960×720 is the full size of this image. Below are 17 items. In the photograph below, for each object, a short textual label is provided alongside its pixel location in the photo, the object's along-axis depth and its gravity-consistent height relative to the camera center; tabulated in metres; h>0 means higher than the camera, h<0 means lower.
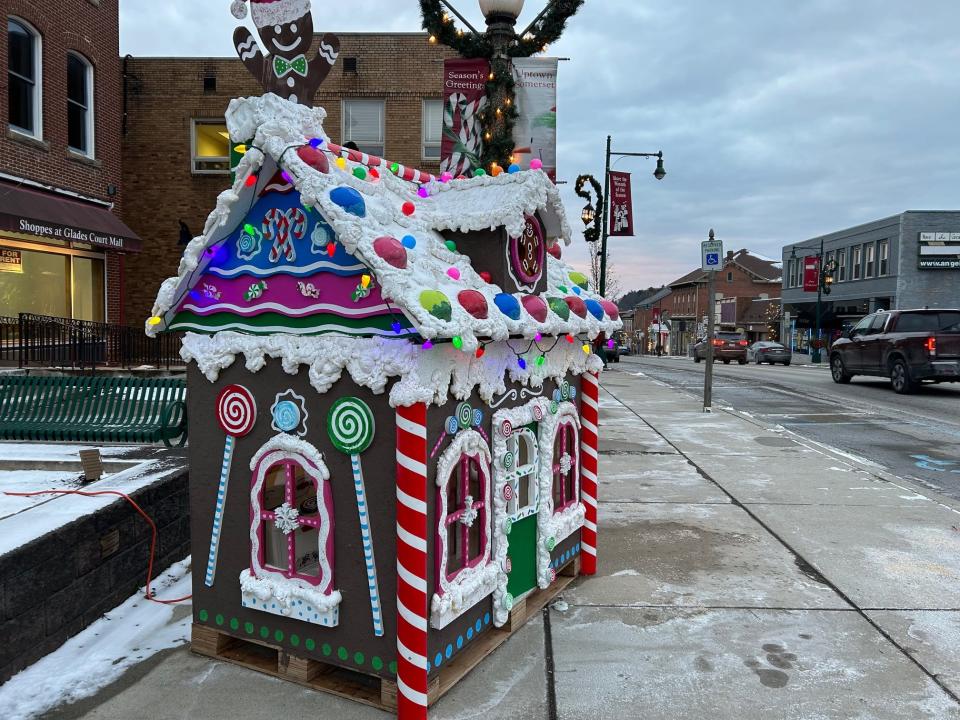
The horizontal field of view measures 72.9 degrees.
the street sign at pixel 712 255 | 12.65 +1.49
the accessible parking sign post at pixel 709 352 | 13.01 -0.44
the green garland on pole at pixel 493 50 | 6.32 +2.86
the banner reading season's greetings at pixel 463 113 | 6.54 +2.18
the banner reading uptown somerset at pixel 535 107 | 6.65 +2.27
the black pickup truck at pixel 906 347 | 15.50 -0.33
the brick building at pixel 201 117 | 18.58 +5.97
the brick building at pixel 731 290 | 70.00 +4.77
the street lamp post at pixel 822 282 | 37.75 +3.07
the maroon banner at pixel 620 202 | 18.20 +3.58
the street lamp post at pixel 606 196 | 19.58 +4.03
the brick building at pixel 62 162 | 13.22 +3.54
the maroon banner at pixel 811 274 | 42.28 +3.81
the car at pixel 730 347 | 33.28 -0.83
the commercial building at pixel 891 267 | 37.46 +4.08
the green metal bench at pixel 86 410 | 6.28 -0.91
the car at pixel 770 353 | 32.16 -1.07
